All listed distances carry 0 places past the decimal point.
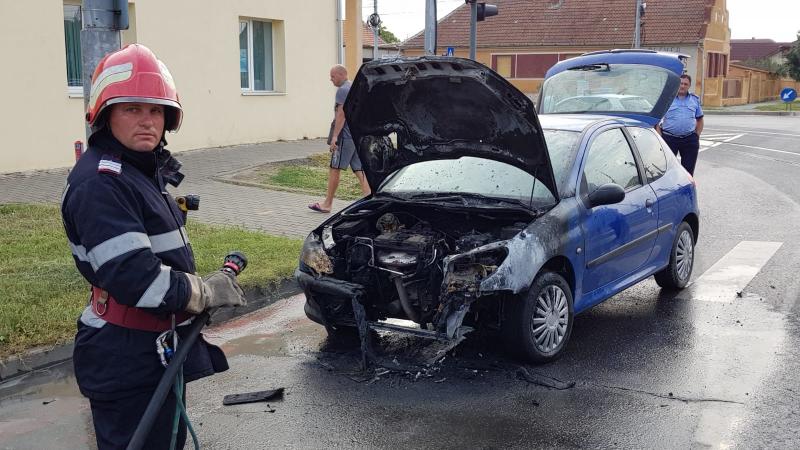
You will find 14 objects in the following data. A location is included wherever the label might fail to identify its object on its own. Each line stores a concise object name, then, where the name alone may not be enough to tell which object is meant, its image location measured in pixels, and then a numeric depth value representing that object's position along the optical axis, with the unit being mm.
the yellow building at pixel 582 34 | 46844
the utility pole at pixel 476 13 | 12844
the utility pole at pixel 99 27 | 6035
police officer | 11336
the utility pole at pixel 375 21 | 37406
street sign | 40438
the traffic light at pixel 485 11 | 13582
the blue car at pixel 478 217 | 5246
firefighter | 2631
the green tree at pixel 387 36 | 79538
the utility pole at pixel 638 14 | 37062
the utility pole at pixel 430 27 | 12484
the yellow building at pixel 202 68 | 12805
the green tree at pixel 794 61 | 53247
